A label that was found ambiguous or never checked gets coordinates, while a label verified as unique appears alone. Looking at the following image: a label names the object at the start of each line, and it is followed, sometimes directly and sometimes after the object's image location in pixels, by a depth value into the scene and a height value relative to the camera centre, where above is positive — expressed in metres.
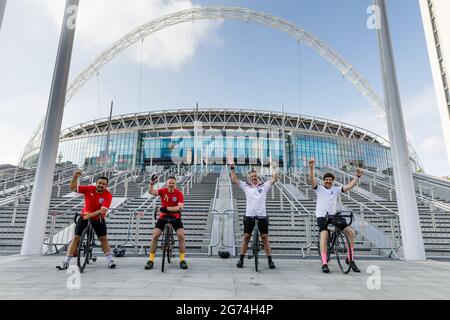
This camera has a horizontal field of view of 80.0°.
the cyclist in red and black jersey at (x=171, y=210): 5.27 +0.22
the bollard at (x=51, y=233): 7.02 -0.33
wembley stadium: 53.16 +16.38
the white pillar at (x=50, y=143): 6.67 +2.02
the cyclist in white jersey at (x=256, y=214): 5.38 +0.15
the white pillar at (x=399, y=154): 6.83 +1.83
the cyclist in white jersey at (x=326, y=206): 5.19 +0.31
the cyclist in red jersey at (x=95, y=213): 5.06 +0.15
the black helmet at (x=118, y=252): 6.51 -0.73
